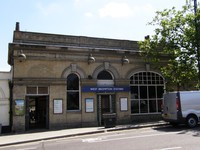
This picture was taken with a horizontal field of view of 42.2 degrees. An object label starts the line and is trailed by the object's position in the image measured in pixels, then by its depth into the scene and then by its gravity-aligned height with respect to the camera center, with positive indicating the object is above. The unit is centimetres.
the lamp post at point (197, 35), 1925 +504
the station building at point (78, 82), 1805 +174
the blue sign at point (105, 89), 1940 +118
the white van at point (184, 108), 1589 -27
